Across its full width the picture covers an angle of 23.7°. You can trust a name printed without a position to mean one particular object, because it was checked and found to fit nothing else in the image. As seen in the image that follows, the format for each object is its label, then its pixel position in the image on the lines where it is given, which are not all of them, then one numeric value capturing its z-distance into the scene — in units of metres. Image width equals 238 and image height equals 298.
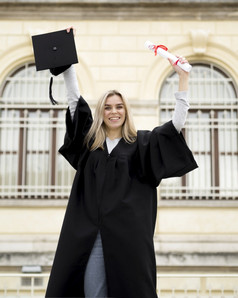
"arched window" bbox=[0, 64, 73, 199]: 8.55
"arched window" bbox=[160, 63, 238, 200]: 8.48
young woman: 2.97
